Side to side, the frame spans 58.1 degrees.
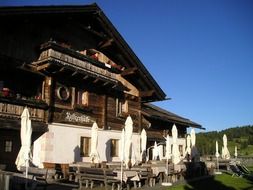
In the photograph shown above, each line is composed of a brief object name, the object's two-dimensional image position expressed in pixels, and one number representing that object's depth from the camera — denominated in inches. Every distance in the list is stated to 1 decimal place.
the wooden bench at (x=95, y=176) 368.7
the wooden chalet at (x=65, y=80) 444.7
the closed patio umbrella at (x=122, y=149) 382.7
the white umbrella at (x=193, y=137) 602.7
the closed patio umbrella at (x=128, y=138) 410.9
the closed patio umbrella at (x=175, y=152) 519.9
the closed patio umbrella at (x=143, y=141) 557.4
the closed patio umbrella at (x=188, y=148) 665.1
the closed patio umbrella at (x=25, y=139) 344.8
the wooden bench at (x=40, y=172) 357.6
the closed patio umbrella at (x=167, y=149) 504.2
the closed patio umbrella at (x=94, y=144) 473.3
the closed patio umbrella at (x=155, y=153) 678.5
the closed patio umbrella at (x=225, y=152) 764.6
